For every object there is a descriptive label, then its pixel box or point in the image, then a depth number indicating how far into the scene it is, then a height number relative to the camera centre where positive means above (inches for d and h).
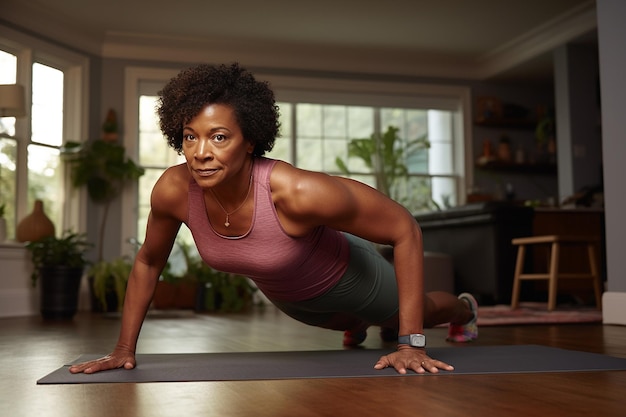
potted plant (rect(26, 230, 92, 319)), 244.5 -2.7
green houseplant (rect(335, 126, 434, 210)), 339.9 +45.0
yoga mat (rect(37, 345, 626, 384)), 75.8 -11.8
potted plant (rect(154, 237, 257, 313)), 282.5 -10.7
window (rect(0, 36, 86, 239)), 265.6 +48.5
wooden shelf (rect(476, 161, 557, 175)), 353.1 +42.1
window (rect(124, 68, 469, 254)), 322.7 +59.9
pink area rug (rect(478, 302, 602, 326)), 172.7 -14.3
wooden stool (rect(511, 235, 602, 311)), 204.2 -2.5
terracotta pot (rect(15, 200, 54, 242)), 259.0 +11.9
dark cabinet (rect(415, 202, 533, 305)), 233.9 +4.1
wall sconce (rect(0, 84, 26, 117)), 231.9 +50.1
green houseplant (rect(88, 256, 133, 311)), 269.0 -8.1
